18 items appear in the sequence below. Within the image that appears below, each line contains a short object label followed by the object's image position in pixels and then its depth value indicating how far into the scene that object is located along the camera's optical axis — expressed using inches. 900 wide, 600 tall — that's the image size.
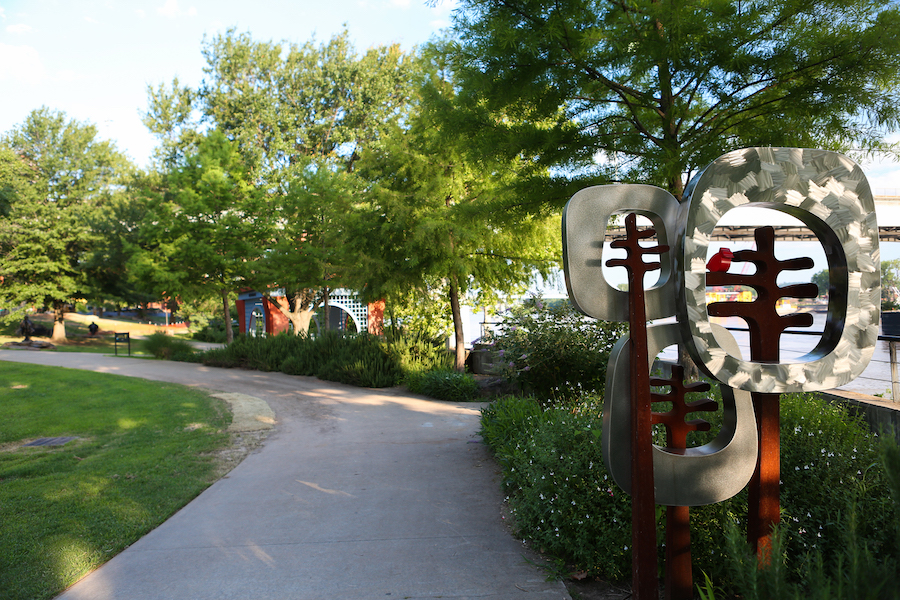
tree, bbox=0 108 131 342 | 1109.7
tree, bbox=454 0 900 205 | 174.4
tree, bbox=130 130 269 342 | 732.7
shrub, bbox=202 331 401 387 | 469.4
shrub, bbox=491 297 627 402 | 267.7
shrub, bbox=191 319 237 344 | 1227.2
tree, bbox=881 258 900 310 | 649.0
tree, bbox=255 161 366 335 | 603.8
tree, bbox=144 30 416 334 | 1232.2
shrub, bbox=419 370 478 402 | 398.0
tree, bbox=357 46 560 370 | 400.8
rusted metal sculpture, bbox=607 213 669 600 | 95.6
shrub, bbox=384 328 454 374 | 456.8
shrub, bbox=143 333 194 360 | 756.0
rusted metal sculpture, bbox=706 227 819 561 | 100.4
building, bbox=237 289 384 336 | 766.5
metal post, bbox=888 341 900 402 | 192.3
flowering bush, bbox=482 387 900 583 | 112.3
